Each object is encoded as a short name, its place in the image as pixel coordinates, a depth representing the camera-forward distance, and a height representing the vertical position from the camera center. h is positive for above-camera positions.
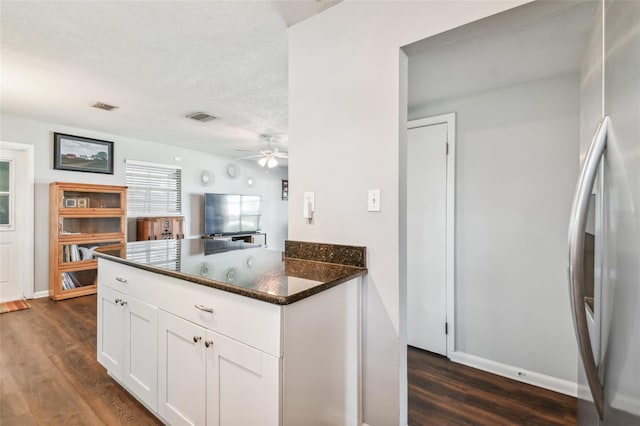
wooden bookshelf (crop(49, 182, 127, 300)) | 4.09 -0.27
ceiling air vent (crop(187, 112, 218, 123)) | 3.77 +1.20
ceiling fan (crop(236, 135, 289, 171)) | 4.71 +0.87
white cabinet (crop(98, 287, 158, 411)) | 1.70 -0.80
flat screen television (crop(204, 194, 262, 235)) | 6.06 -0.05
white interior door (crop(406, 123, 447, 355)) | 2.62 -0.21
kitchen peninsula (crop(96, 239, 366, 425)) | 1.17 -0.56
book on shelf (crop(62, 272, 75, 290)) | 4.17 -0.98
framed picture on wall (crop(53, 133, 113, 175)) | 4.29 +0.84
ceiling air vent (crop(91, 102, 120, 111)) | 3.39 +1.18
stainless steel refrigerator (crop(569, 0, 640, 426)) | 0.59 -0.03
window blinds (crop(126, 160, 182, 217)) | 5.08 +0.39
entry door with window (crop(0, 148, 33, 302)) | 3.99 -0.18
